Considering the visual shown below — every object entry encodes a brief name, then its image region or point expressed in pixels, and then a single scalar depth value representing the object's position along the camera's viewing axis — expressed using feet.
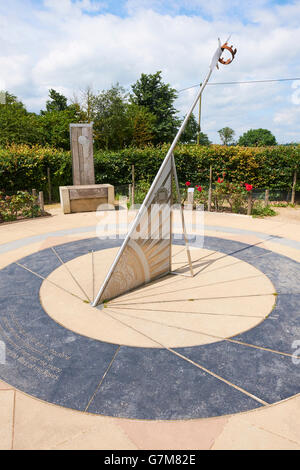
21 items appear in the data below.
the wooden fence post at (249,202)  42.16
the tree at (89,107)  94.27
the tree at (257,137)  434.30
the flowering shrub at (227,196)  44.29
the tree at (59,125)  89.51
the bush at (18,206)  37.63
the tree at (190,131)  156.57
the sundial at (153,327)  11.41
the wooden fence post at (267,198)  44.46
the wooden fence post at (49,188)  51.52
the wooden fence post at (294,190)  51.61
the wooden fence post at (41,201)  40.22
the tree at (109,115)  94.58
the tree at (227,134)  401.90
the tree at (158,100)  129.29
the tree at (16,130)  69.97
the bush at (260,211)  42.98
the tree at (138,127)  105.29
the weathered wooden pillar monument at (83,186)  42.58
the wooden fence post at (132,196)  49.66
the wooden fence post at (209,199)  44.93
